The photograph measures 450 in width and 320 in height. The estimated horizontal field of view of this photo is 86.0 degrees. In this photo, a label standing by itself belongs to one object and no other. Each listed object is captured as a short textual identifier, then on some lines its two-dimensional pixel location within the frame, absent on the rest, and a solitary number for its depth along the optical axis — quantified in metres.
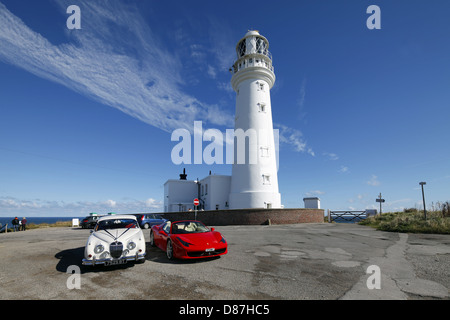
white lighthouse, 24.42
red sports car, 7.14
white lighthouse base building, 28.69
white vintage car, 6.33
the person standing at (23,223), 24.76
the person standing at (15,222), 24.83
